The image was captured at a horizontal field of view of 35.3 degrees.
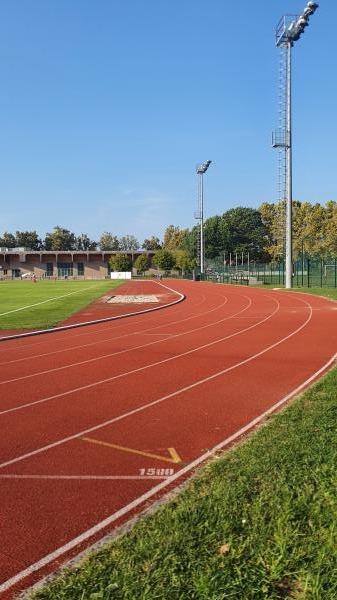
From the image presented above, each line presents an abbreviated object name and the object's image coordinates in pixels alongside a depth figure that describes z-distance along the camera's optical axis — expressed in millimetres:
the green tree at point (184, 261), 91675
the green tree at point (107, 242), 169625
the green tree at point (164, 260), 101500
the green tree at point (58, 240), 159375
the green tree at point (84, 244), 170625
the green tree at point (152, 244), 157325
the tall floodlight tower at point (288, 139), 37625
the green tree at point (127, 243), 175675
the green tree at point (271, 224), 98350
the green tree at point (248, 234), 111250
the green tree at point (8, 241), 162250
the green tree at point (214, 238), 112250
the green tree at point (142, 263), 102688
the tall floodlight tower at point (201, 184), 66062
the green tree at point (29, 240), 162125
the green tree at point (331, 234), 72812
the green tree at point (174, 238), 130750
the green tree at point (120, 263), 103438
